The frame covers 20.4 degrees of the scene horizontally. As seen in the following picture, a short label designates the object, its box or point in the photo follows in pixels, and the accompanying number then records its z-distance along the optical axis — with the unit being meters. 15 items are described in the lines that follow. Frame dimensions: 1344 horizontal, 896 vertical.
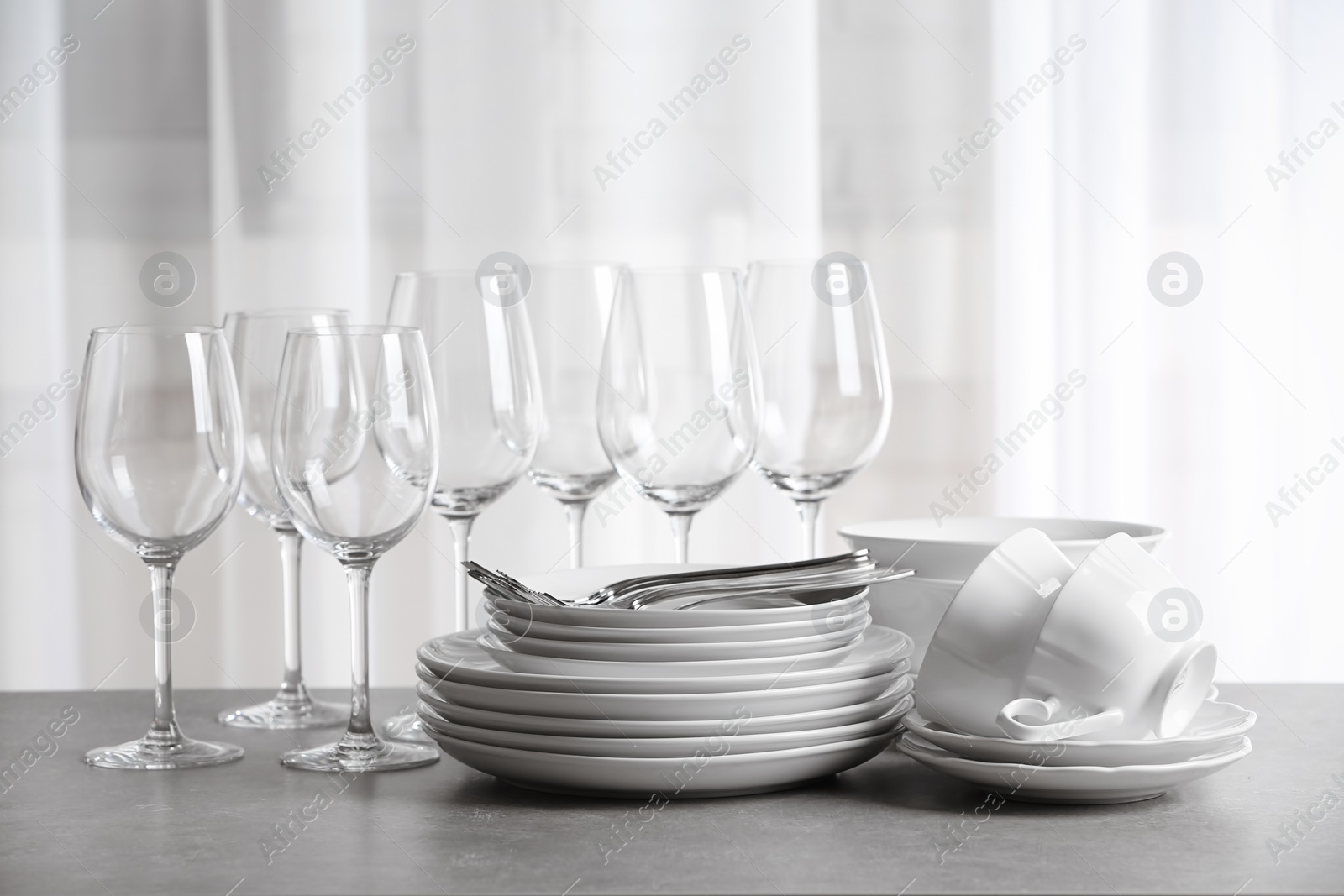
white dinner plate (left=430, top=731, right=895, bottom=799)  1.79
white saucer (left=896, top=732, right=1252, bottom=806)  1.76
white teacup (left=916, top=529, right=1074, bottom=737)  1.79
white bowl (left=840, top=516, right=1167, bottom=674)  1.89
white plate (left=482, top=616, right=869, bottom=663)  1.80
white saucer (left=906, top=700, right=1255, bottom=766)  1.77
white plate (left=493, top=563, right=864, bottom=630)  1.81
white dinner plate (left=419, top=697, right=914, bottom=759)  1.79
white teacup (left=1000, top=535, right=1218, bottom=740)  1.77
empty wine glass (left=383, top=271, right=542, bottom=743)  1.96
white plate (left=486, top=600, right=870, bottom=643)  1.81
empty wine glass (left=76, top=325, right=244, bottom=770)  1.88
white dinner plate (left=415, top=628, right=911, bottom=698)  1.80
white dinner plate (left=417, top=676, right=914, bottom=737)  1.79
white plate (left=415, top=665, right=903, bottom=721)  1.79
